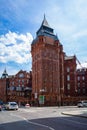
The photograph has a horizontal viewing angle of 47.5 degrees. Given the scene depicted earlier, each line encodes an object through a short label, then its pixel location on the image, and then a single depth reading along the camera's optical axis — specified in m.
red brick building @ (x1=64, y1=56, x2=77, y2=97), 41.77
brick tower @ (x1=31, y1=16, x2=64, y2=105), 34.95
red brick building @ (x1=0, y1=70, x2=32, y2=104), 44.94
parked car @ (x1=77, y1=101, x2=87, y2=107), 26.94
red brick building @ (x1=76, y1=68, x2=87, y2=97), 46.48
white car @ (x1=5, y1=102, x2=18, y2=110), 18.65
